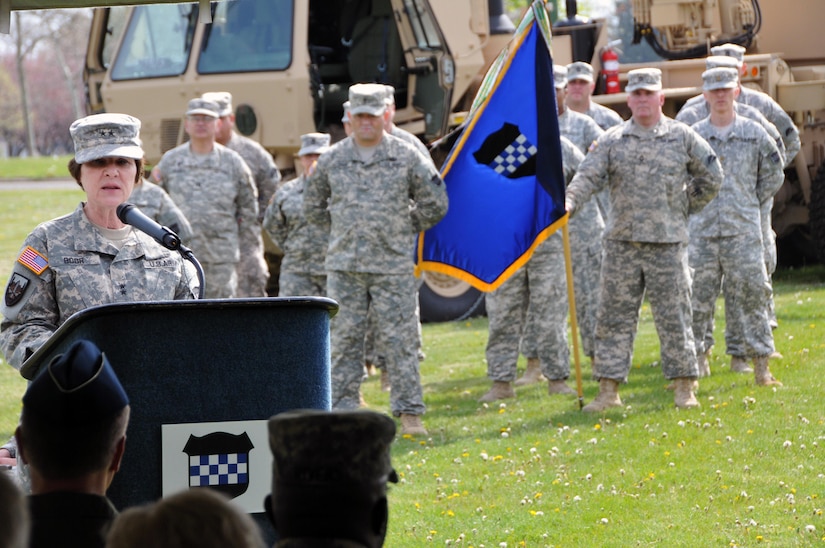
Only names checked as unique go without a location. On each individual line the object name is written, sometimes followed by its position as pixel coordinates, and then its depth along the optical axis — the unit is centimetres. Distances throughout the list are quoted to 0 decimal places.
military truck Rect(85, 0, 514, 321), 2431
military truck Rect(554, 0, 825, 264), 2580
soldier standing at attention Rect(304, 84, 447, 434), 1705
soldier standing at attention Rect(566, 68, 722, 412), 1728
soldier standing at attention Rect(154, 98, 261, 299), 2092
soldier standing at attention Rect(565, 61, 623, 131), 2222
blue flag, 1784
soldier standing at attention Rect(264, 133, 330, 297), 2058
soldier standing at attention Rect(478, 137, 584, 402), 1936
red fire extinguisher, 2603
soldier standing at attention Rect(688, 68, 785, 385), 1884
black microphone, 791
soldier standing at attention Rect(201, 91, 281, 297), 2195
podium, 654
